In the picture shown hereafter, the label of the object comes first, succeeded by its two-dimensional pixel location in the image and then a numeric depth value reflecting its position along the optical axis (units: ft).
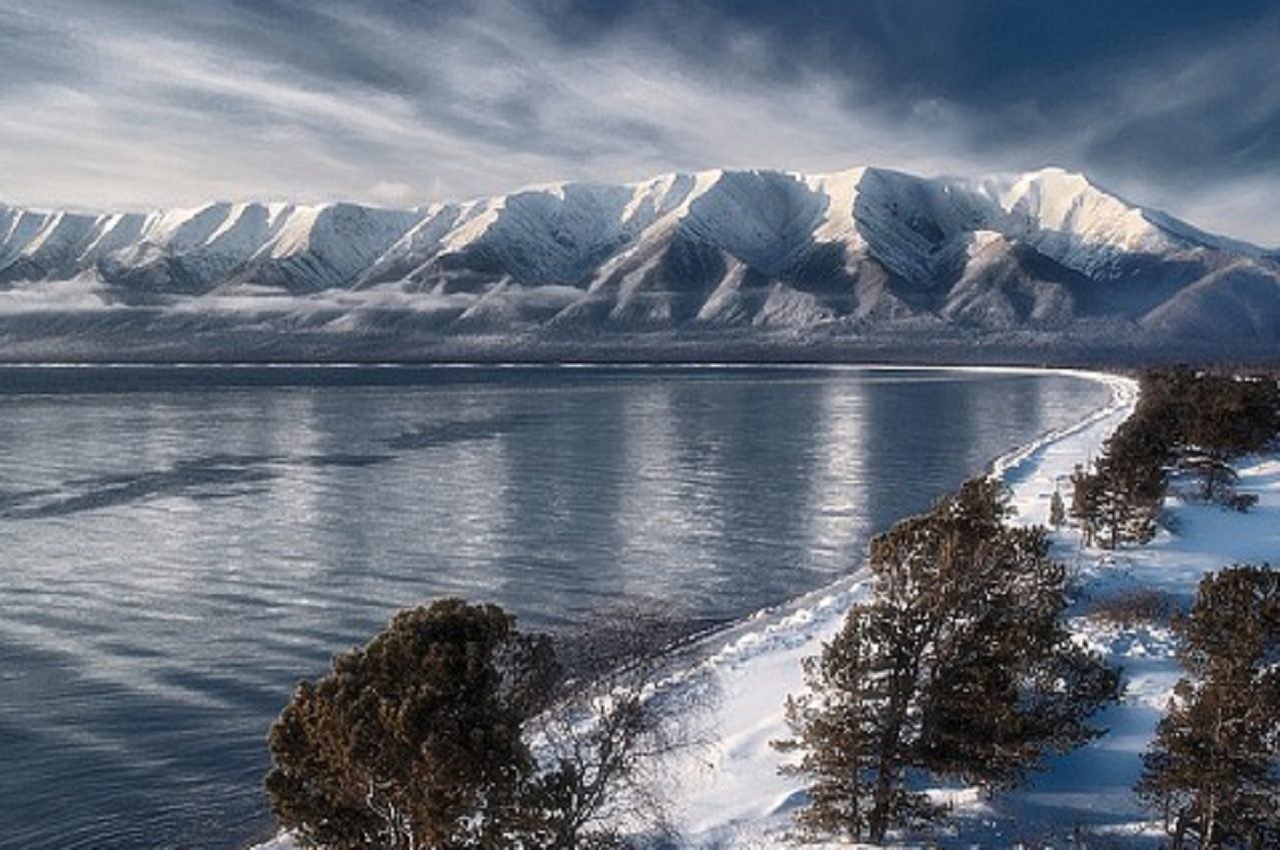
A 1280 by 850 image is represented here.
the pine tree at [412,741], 58.29
